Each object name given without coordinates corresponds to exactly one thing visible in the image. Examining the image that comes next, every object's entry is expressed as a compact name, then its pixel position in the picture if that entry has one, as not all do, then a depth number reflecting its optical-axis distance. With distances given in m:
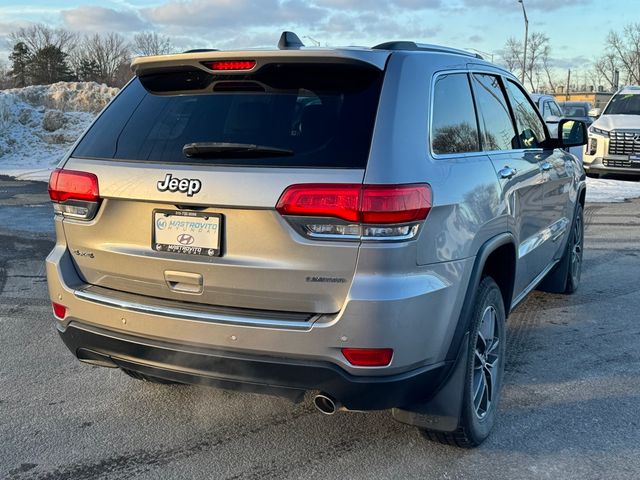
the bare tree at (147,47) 53.41
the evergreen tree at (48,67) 49.69
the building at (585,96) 64.69
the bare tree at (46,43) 54.25
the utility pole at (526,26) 36.62
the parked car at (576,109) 25.56
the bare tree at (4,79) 52.54
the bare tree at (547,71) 55.59
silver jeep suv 2.58
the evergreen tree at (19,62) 51.78
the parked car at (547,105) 15.61
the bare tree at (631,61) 59.62
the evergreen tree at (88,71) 54.97
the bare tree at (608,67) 64.56
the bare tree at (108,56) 60.47
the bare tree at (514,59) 55.81
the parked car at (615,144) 14.55
